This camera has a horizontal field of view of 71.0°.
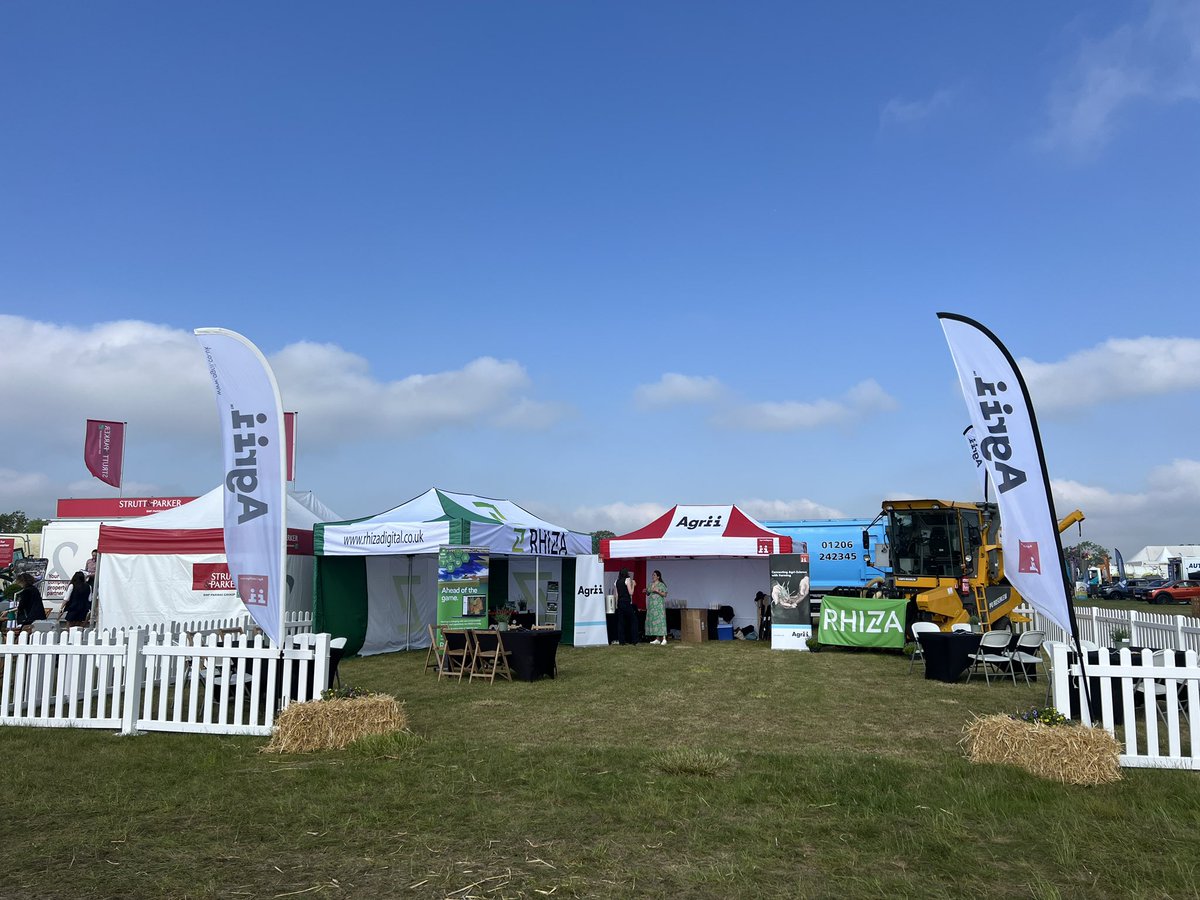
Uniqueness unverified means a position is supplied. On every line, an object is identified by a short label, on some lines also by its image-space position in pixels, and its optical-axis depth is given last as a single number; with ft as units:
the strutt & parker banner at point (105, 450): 84.79
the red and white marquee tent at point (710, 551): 51.39
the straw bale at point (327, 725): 21.90
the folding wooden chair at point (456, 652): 36.99
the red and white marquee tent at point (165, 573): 46.01
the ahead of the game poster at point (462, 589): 41.22
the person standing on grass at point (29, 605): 39.29
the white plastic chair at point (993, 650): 33.99
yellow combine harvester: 48.62
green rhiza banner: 46.93
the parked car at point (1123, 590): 131.03
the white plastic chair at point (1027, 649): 33.53
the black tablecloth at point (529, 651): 36.09
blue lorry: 71.87
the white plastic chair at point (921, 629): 36.44
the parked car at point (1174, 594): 123.13
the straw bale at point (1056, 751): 18.48
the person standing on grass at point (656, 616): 55.88
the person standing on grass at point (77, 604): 44.96
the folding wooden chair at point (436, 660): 38.11
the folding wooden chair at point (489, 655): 36.30
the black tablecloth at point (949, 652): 34.71
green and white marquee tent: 45.16
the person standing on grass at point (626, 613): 55.21
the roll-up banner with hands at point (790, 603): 50.31
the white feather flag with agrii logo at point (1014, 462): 21.81
